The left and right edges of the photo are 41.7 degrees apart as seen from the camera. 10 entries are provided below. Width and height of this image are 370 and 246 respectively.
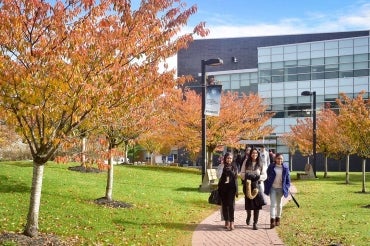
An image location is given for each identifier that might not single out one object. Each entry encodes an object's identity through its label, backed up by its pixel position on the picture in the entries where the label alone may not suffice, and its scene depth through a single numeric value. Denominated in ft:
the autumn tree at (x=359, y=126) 68.13
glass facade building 173.37
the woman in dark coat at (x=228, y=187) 35.17
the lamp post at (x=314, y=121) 97.45
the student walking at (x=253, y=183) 35.99
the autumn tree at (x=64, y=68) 24.36
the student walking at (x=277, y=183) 36.76
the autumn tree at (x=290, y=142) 165.11
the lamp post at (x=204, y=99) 60.99
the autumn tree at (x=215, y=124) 101.35
